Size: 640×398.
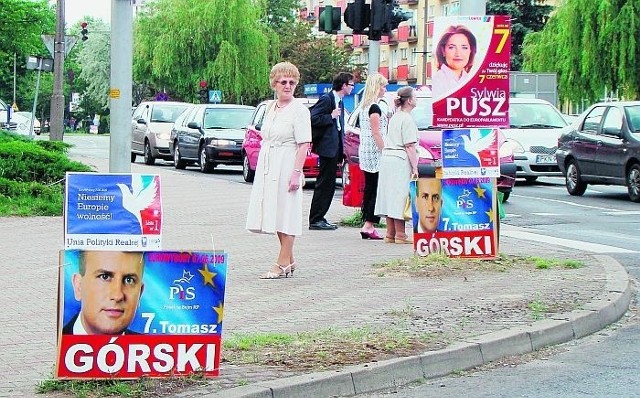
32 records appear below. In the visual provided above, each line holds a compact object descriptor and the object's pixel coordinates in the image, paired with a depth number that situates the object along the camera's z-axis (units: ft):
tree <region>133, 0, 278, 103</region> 217.36
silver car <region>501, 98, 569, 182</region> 86.63
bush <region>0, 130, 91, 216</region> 59.67
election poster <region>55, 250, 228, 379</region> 21.36
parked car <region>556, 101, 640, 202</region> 74.38
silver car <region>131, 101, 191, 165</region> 118.32
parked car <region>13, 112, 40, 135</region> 214.32
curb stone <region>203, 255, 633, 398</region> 22.25
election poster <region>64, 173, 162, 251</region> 26.09
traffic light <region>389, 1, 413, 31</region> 58.70
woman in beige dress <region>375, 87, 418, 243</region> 46.57
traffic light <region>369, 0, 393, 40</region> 58.18
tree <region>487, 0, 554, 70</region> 235.81
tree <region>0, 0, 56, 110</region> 170.60
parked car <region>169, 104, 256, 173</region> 101.55
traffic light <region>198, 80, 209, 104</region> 212.64
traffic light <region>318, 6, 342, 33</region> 64.13
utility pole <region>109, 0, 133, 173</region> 34.47
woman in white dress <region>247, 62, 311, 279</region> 36.70
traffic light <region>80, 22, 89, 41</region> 181.04
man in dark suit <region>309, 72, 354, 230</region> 51.39
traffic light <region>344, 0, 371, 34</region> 58.80
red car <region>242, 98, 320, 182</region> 81.92
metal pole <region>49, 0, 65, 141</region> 124.67
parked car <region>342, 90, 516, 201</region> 64.67
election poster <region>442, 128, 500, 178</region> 40.81
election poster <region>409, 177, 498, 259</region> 40.55
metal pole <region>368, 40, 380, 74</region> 56.18
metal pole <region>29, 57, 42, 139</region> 123.40
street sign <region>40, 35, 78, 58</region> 124.06
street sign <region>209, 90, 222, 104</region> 180.67
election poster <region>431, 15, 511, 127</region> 40.70
